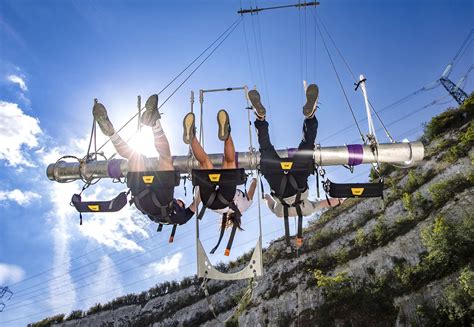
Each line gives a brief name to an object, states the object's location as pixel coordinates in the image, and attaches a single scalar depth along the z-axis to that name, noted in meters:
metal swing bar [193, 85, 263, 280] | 5.24
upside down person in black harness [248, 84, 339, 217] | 4.91
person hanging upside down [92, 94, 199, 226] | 4.96
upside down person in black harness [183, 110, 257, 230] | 5.04
